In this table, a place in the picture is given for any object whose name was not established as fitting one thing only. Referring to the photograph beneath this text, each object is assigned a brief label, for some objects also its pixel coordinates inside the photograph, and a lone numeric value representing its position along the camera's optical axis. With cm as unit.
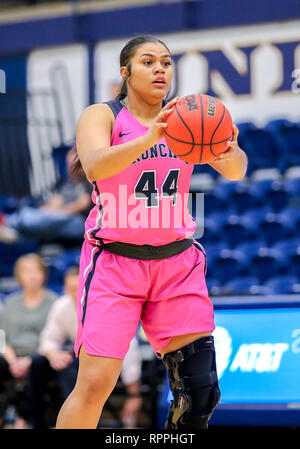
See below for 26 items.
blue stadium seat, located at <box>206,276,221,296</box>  1422
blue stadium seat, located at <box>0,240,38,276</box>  1691
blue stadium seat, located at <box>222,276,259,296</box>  1332
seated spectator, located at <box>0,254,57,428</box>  1127
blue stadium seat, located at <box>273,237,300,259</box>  1442
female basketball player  559
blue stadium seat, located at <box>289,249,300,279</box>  1409
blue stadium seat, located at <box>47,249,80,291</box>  1547
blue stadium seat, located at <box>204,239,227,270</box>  1482
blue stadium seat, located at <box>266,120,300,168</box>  1714
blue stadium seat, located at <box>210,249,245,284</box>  1421
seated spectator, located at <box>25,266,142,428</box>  1067
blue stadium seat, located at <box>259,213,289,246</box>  1509
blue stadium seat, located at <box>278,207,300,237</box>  1519
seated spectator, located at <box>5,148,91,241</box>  1648
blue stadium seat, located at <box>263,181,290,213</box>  1625
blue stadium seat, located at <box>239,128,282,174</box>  1728
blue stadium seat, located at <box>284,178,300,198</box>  1663
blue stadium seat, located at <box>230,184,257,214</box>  1637
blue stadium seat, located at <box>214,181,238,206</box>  1664
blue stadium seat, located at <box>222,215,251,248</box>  1532
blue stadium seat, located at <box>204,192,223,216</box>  1661
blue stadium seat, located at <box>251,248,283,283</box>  1404
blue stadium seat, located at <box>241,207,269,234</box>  1533
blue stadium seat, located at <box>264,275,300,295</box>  1314
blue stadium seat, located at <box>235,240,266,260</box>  1484
